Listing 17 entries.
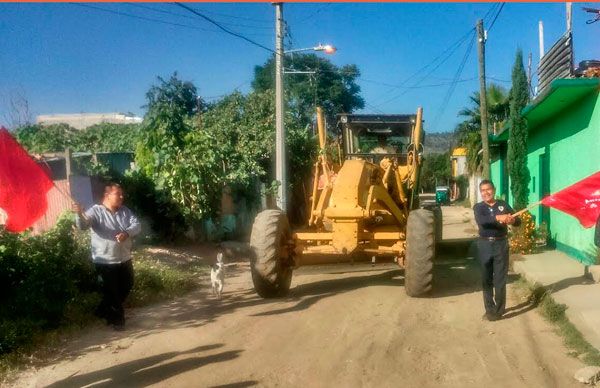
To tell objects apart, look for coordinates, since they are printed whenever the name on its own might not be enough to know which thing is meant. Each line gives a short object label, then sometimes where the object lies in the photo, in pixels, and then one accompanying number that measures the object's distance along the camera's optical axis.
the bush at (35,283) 6.61
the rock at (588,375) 5.24
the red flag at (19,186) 6.23
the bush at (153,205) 13.45
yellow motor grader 8.57
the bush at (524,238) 13.31
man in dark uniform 7.52
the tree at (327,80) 51.78
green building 10.39
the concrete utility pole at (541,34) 21.55
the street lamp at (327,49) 18.30
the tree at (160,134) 13.61
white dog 9.05
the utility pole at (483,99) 17.67
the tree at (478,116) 28.89
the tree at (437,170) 63.50
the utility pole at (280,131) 16.27
